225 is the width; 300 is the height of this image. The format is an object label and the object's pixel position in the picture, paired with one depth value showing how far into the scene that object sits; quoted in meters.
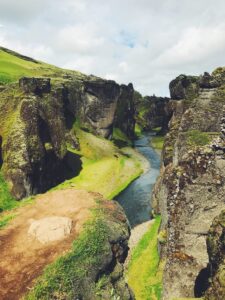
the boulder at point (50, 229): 15.32
